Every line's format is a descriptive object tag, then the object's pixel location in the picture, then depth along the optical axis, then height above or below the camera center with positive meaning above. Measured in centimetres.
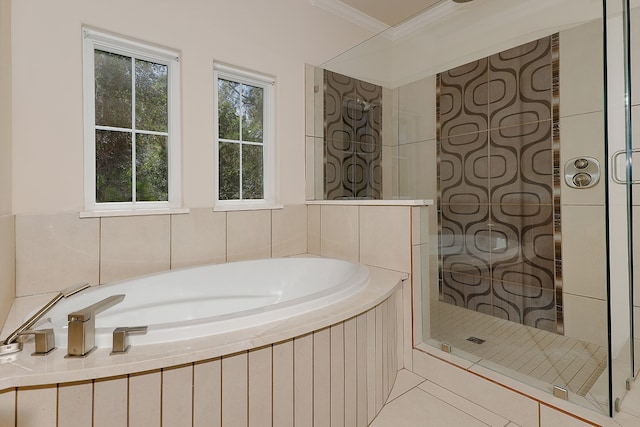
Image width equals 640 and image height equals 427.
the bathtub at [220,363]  85 -47
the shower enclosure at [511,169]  141 +26
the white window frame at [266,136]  239 +59
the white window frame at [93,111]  180 +59
